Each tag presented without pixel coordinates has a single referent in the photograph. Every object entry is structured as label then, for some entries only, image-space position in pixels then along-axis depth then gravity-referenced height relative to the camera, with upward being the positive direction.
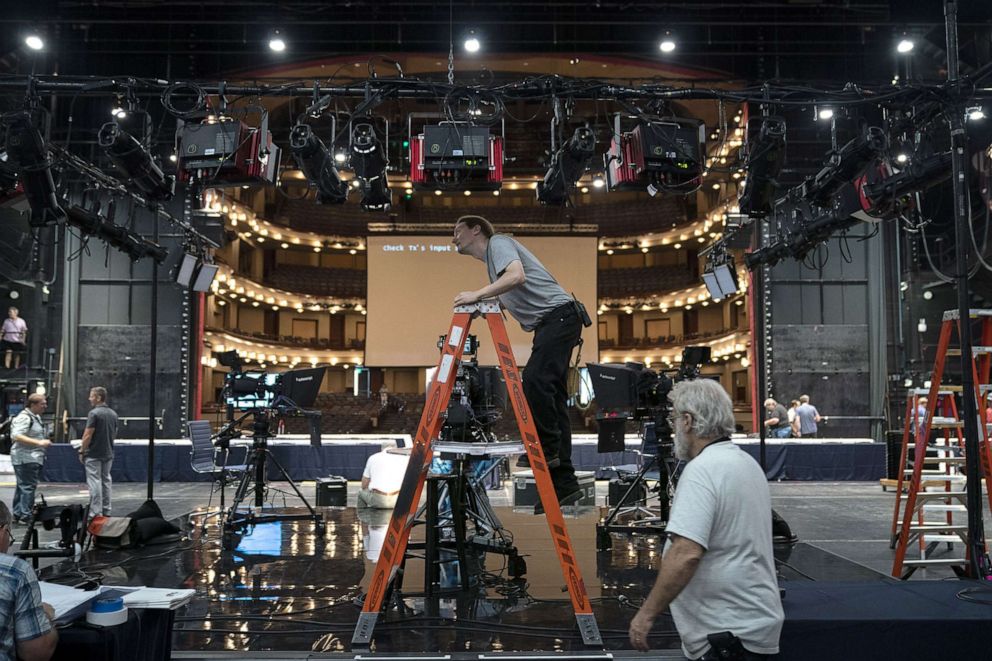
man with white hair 2.27 -0.60
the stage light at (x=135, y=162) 6.83 +2.07
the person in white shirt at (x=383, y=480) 8.83 -1.29
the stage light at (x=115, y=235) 8.60 +1.74
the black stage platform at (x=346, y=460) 14.57 -1.73
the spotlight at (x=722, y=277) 11.98 +1.61
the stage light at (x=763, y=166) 7.23 +2.14
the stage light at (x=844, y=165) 6.78 +2.09
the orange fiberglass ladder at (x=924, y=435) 5.61 -0.57
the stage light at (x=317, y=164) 7.21 +2.14
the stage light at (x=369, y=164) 7.51 +2.24
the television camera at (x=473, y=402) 4.23 -0.17
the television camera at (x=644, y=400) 5.27 -0.19
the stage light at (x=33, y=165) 6.79 +2.03
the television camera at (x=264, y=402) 6.51 -0.26
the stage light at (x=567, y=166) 7.53 +2.20
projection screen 25.03 +2.82
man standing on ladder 4.02 +0.22
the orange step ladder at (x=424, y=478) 3.23 -0.49
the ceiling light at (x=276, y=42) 14.09 +6.36
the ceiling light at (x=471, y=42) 13.71 +6.21
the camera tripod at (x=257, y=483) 6.30 -0.99
